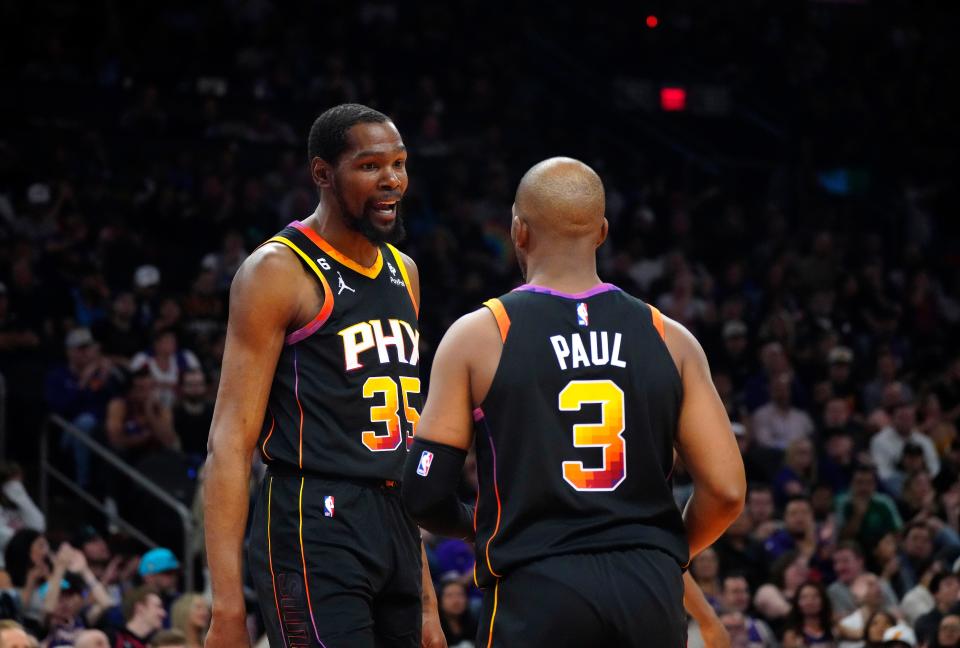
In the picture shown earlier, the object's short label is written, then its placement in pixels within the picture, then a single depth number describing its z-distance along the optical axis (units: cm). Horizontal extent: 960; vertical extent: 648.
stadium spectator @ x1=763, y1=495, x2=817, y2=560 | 1230
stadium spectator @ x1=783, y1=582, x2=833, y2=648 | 1098
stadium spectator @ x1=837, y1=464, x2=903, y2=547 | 1304
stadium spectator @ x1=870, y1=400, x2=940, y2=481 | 1427
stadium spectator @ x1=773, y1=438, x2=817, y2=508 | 1349
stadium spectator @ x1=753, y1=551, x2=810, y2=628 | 1145
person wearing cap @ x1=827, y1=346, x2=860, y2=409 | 1554
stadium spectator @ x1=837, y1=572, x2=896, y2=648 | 1115
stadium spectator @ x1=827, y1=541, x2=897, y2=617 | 1170
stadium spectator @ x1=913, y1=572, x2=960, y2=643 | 1061
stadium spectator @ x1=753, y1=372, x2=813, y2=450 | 1452
